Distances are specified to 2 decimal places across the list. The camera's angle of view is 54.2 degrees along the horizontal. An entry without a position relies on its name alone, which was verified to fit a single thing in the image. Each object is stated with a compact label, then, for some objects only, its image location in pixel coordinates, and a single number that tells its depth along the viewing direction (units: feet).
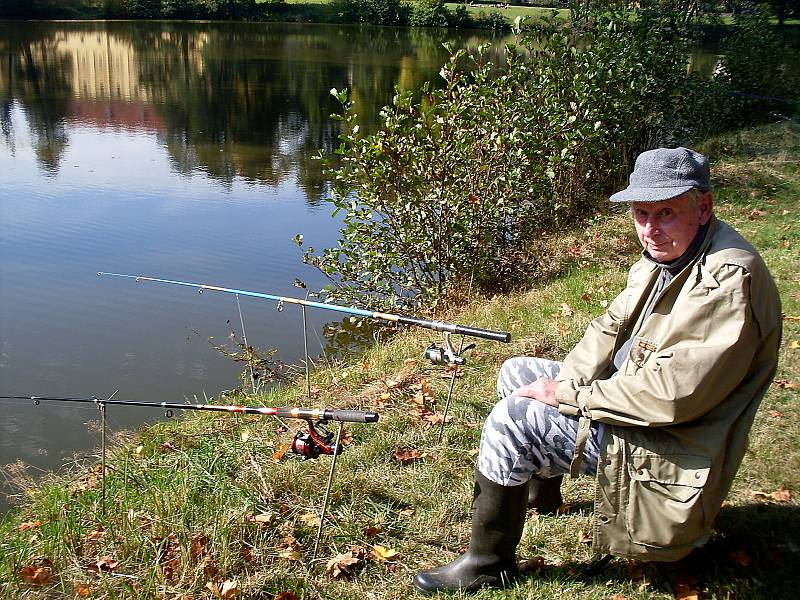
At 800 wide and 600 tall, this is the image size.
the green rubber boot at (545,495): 10.43
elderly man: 7.30
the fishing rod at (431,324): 11.78
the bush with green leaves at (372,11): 175.52
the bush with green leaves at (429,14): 170.09
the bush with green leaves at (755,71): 46.01
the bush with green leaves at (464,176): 23.26
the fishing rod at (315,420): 9.32
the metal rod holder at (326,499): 9.60
